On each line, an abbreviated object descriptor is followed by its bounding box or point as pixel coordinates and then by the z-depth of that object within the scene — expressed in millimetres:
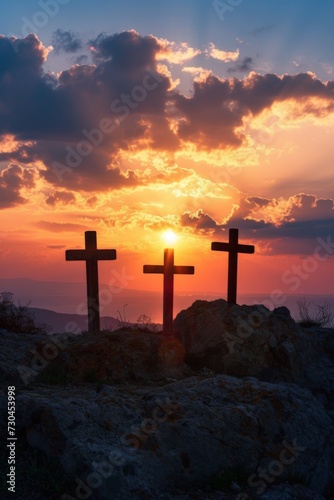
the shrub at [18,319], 15614
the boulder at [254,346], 12109
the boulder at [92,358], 10500
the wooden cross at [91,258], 16359
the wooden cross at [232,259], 18094
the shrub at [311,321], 16734
